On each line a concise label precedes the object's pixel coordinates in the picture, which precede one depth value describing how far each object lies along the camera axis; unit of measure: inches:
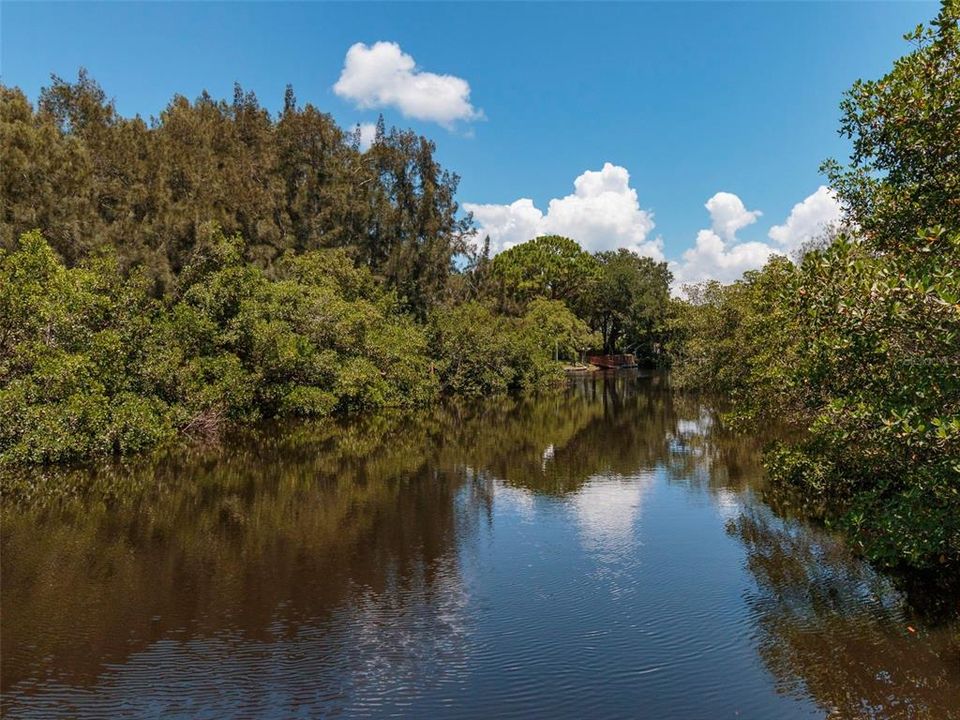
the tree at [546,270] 3206.2
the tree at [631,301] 3142.2
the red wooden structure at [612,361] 3358.8
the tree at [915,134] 394.0
